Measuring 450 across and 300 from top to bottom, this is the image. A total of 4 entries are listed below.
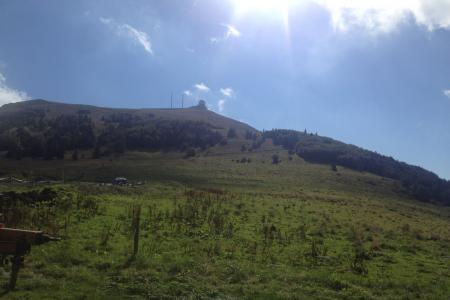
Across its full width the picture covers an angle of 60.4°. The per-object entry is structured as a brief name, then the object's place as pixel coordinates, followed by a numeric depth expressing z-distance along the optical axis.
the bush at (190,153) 135.25
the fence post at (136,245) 14.96
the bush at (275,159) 122.84
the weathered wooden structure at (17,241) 10.58
